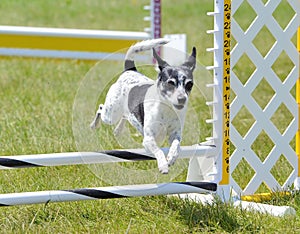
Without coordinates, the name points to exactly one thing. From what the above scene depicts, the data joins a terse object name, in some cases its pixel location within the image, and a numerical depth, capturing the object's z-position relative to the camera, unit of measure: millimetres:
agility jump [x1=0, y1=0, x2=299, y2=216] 7207
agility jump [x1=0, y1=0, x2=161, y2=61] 14633
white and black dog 6430
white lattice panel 7535
